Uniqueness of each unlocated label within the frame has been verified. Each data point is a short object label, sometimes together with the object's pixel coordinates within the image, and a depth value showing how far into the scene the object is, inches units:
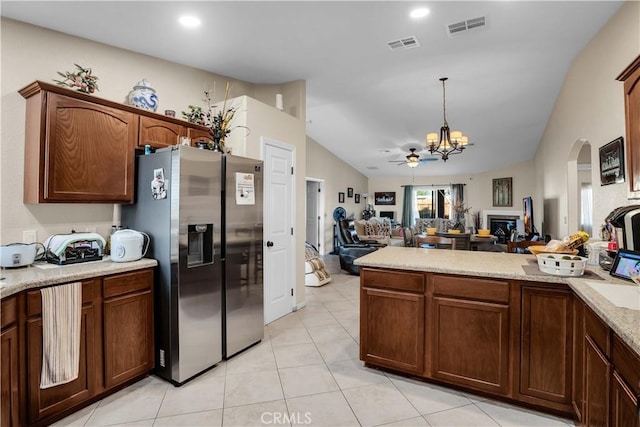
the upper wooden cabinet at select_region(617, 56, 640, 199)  73.8
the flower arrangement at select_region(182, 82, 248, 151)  106.0
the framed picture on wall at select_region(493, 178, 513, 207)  360.2
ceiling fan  256.2
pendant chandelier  188.9
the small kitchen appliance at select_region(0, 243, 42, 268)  76.5
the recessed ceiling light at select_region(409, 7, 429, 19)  100.4
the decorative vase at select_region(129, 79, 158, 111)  104.3
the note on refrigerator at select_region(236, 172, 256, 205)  105.3
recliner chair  234.1
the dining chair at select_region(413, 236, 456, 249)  132.2
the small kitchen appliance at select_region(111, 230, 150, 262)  86.1
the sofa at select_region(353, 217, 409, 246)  317.4
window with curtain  429.7
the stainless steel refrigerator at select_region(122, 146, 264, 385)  87.7
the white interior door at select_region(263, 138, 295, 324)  136.0
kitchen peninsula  61.5
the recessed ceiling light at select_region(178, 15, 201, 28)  97.5
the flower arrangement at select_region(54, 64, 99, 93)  89.4
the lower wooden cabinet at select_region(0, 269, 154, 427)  64.3
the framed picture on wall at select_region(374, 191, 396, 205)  451.5
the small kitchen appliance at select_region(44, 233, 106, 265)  83.4
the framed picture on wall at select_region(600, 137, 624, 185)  99.4
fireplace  326.3
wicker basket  71.9
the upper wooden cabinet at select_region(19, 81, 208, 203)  82.0
